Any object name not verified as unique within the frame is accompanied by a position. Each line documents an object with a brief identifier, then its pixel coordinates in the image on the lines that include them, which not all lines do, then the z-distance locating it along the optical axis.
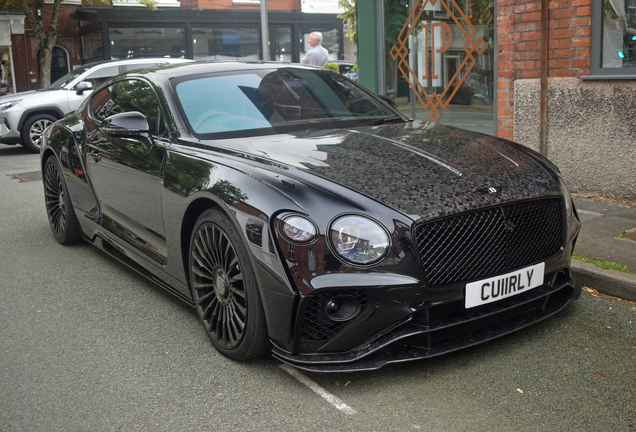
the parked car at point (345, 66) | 22.80
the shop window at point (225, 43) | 26.83
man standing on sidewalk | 12.29
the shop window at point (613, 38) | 6.30
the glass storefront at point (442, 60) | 7.92
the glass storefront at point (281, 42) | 27.84
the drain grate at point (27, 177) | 10.03
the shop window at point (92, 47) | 26.20
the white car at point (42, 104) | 12.95
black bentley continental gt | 2.93
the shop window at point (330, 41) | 28.83
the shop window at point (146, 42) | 25.53
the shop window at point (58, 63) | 26.39
